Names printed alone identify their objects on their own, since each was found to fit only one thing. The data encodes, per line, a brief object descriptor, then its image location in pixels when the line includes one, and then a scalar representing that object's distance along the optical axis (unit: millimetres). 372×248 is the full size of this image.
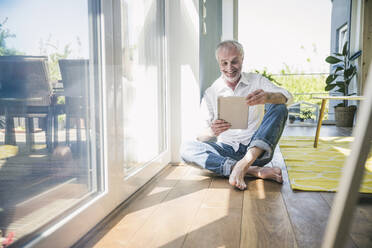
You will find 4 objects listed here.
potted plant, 4633
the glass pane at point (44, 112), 708
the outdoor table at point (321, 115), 2812
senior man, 1671
